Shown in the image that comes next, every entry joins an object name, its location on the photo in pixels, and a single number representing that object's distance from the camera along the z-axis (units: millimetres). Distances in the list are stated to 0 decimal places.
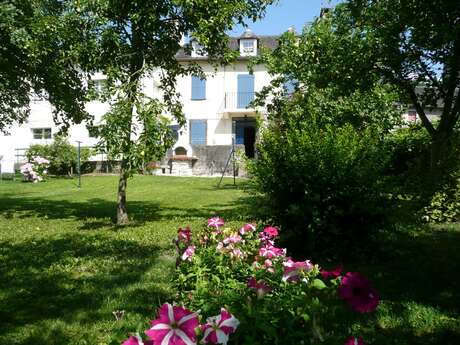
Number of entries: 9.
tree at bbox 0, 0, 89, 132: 8883
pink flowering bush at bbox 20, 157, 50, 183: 22375
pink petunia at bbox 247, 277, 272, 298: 2152
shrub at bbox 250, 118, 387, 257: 5801
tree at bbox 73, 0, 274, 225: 8188
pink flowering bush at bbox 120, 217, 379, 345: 1701
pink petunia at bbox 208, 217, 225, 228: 4109
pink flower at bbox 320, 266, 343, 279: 2219
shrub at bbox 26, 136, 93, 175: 25078
